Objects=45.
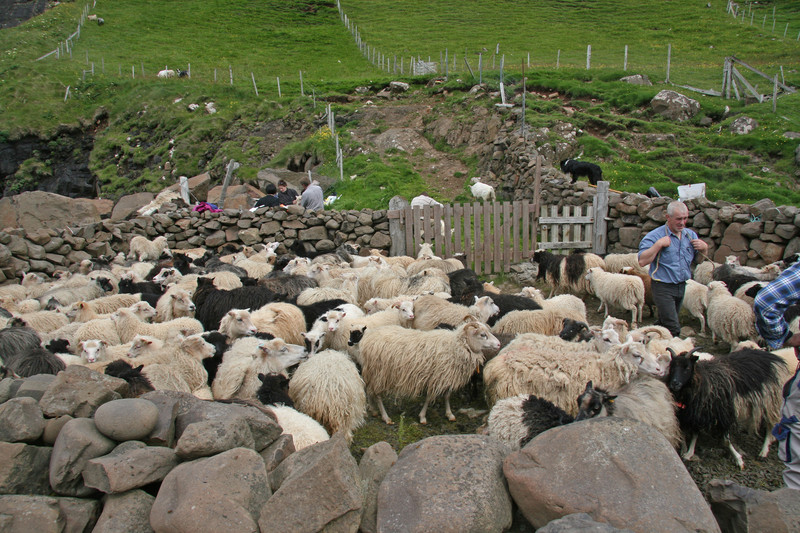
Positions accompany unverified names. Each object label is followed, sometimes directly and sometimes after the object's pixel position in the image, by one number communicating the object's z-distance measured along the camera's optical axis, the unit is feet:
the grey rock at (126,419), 11.74
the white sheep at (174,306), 25.92
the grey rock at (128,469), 10.64
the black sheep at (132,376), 15.72
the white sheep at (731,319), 22.98
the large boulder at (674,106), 66.90
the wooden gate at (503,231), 41.11
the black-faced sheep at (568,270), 33.30
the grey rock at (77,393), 12.43
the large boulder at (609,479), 9.84
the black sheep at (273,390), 16.15
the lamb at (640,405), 14.48
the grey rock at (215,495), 9.89
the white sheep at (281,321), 23.27
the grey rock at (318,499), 10.19
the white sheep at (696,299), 26.84
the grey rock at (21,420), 11.43
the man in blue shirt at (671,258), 21.81
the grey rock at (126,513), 10.28
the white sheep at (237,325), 21.97
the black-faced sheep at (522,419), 14.34
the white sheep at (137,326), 23.38
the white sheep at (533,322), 23.15
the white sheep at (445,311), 23.46
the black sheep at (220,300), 26.23
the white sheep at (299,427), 14.25
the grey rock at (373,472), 11.03
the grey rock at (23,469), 10.64
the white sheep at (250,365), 17.98
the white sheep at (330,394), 16.49
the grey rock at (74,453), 10.94
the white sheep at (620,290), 28.27
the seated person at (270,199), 48.44
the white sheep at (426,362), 18.79
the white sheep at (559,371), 16.85
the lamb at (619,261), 33.86
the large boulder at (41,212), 51.44
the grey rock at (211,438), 11.35
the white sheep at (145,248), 43.09
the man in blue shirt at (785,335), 11.91
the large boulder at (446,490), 10.52
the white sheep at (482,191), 56.13
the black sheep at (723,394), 15.76
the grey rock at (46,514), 9.68
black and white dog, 48.44
